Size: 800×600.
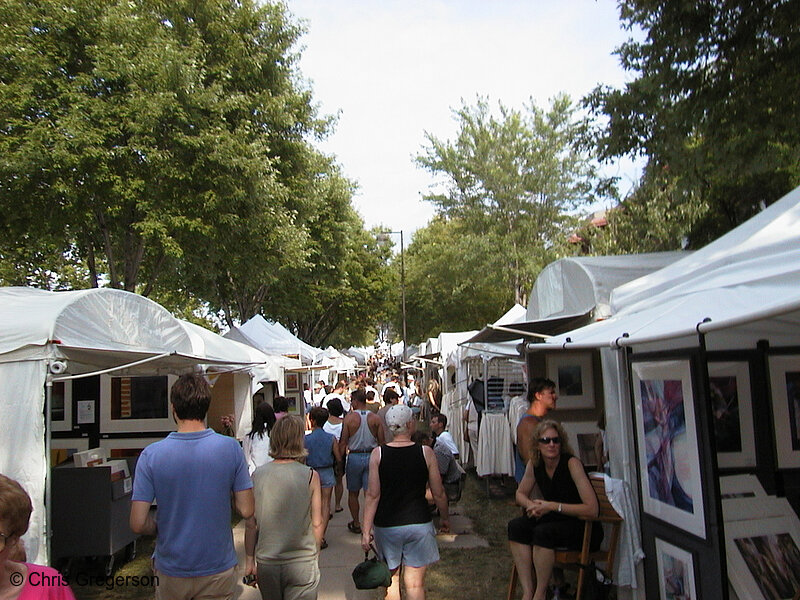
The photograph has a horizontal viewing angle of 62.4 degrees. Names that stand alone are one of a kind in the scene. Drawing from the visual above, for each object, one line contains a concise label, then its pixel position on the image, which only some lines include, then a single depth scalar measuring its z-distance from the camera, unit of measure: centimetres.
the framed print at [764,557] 400
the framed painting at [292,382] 1769
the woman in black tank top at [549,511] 469
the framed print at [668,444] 407
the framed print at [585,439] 730
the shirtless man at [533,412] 571
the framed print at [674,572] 416
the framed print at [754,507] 433
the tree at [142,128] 1136
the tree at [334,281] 2402
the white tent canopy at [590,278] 671
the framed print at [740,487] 443
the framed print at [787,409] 455
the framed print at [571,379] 730
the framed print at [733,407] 459
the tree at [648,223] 1104
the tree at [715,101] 769
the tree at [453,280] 2772
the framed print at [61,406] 878
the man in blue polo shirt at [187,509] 329
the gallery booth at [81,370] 478
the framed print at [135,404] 927
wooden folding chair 472
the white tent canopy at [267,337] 1603
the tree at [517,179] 2692
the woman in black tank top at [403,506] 429
